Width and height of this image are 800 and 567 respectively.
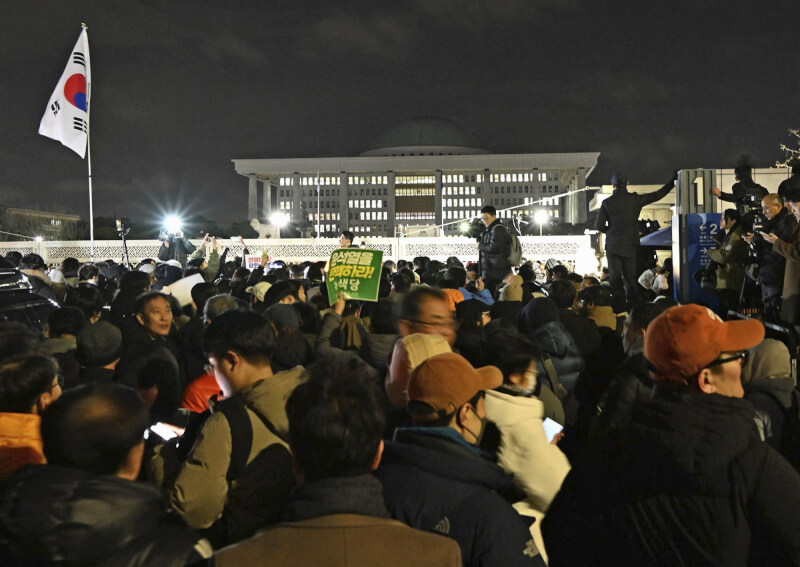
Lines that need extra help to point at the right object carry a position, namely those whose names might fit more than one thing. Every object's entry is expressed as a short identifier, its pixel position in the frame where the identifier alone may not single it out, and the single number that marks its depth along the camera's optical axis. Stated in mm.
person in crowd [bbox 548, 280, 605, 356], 5125
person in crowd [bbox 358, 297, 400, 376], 4270
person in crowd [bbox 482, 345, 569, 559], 2475
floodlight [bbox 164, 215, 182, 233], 16359
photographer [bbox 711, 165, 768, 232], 7945
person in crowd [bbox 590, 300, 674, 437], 3297
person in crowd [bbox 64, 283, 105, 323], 5598
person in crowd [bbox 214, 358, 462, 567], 1511
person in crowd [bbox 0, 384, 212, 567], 1649
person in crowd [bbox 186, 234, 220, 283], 10359
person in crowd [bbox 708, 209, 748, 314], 7453
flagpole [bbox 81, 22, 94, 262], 18828
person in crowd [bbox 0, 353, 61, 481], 2299
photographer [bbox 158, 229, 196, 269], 14617
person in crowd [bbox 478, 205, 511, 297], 9117
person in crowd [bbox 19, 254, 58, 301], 7996
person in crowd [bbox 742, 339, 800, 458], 3410
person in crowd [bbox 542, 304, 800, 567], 1757
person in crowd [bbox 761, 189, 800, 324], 5590
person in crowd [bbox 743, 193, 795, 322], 6379
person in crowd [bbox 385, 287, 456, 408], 3926
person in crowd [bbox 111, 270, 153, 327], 6488
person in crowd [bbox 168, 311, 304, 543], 2449
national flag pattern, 18484
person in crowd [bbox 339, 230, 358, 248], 10040
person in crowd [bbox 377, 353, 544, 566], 1938
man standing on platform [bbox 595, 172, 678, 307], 8781
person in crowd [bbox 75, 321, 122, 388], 4008
